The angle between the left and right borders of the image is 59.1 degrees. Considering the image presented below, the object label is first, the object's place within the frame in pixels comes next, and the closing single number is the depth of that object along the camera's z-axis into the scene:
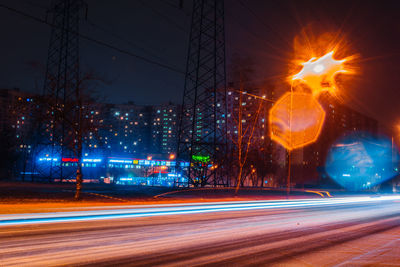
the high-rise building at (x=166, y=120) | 187.50
